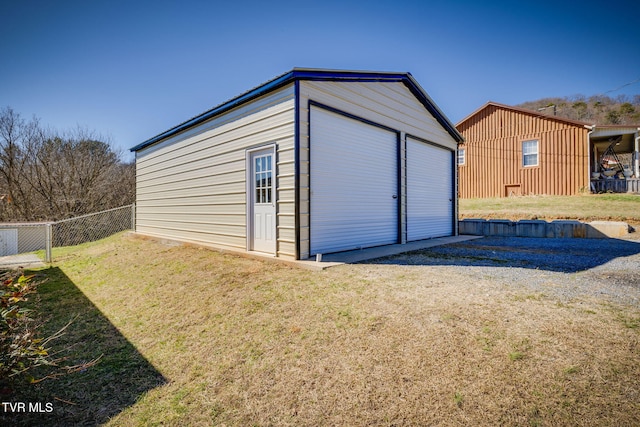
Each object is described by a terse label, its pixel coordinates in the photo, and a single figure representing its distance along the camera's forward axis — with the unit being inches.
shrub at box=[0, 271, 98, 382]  78.0
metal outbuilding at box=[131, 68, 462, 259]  217.3
